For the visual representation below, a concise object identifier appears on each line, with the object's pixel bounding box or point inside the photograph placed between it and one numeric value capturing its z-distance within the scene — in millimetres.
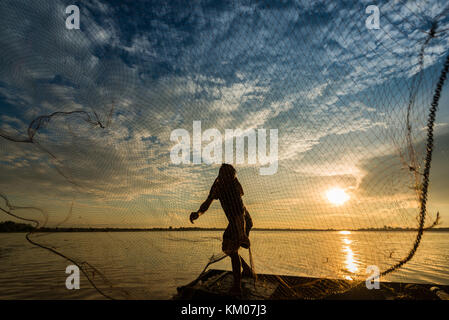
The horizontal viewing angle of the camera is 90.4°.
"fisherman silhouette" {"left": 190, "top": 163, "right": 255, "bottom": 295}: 4344
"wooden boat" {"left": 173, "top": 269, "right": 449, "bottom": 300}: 4430
